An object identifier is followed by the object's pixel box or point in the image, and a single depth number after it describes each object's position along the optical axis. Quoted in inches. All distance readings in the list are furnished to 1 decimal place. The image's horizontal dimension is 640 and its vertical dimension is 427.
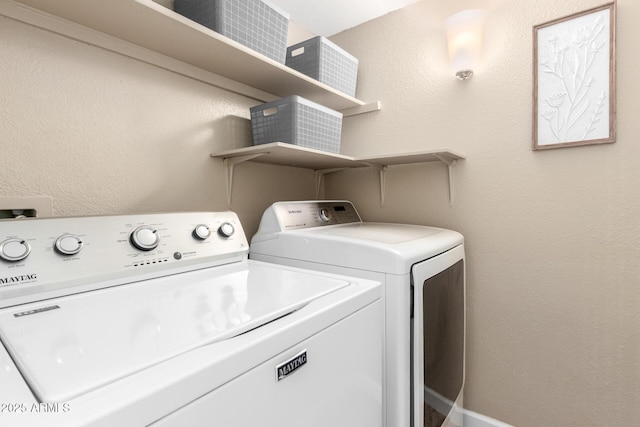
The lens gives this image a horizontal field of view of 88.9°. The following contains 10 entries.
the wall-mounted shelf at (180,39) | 40.4
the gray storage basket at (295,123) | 58.0
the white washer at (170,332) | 17.8
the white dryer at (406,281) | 41.6
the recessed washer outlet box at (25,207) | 38.2
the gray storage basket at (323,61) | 66.9
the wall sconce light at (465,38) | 62.5
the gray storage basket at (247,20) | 48.9
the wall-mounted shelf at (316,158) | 57.0
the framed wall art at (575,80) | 53.6
